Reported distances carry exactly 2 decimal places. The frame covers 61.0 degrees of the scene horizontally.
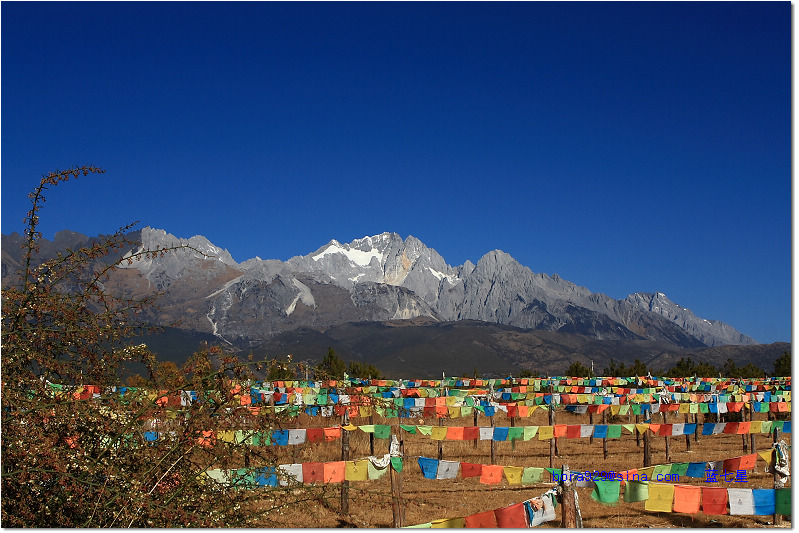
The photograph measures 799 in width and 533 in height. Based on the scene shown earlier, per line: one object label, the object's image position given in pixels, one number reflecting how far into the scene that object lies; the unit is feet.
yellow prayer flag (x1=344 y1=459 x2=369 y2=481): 41.70
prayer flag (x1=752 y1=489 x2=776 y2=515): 34.06
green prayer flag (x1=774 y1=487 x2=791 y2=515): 34.37
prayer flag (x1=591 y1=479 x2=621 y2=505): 37.04
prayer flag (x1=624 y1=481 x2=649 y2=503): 36.81
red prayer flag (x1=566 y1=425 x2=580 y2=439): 65.41
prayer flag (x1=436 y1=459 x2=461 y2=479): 44.62
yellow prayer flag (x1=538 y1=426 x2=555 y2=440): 62.91
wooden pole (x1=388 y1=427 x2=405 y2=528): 37.29
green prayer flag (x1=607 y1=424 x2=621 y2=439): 65.41
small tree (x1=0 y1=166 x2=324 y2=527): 17.16
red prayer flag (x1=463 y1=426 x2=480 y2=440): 62.54
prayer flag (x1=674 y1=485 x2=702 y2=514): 35.83
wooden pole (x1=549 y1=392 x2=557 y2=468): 61.93
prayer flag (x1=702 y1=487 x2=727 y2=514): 35.42
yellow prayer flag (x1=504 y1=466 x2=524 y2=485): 42.22
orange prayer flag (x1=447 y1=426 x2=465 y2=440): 62.49
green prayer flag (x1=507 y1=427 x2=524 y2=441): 62.85
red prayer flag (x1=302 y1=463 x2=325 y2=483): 40.88
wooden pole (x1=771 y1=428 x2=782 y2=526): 39.29
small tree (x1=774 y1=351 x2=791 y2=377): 194.00
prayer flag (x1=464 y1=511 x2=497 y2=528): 27.30
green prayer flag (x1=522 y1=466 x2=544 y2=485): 42.19
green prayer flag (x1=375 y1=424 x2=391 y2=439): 60.35
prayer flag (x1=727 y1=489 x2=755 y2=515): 34.14
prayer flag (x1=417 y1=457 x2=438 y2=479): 44.70
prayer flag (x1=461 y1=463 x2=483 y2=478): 43.75
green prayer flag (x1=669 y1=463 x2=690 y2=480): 45.03
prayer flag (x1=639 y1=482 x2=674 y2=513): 36.22
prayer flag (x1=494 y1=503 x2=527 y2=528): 28.60
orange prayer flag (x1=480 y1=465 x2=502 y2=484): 42.83
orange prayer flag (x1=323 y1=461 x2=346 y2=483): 41.16
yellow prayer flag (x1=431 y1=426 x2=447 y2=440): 61.95
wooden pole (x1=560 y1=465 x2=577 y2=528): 30.45
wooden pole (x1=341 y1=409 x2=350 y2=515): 51.75
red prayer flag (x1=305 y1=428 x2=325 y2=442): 57.41
